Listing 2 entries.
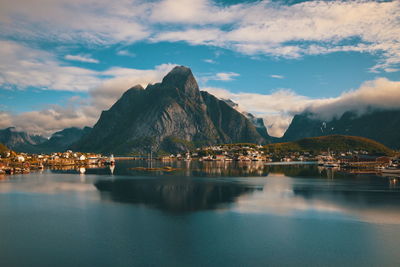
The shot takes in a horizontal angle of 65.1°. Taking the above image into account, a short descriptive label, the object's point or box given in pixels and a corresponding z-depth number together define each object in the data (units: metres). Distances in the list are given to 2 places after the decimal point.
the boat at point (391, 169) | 138.43
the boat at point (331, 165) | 182.50
